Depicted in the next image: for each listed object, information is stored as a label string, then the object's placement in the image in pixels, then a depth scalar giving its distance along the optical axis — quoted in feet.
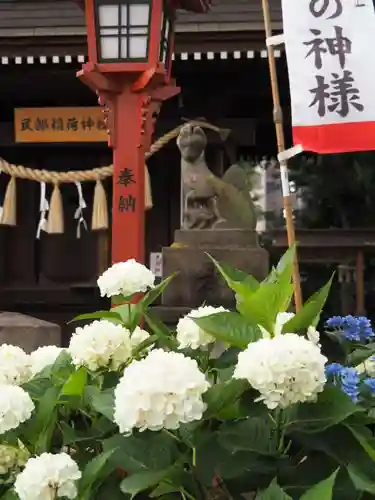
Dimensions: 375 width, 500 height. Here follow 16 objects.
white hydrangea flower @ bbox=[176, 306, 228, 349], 6.34
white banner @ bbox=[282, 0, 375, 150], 11.52
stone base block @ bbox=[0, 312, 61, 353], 14.49
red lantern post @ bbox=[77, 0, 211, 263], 16.39
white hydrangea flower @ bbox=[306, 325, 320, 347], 5.54
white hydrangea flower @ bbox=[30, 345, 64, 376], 6.98
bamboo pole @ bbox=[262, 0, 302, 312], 10.19
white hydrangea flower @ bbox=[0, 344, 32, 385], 6.36
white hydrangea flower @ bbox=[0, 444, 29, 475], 5.57
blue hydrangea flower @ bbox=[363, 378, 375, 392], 5.75
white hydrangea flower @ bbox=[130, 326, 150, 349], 6.49
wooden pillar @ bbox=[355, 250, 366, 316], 26.30
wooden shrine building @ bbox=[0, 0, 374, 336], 25.48
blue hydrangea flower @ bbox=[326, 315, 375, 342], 6.77
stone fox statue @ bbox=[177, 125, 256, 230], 22.76
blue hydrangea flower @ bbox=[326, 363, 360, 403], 5.27
